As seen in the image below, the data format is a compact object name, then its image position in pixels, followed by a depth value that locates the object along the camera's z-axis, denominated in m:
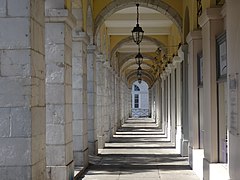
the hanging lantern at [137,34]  11.31
